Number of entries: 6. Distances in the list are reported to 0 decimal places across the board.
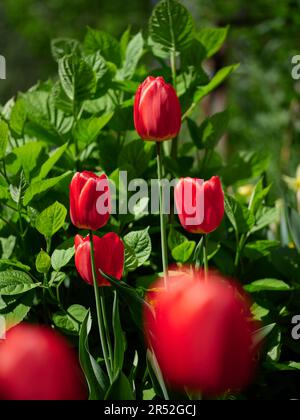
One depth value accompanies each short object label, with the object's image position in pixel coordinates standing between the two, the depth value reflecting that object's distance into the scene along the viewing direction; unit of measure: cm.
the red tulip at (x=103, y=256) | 158
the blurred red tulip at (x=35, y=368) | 94
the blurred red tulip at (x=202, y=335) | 100
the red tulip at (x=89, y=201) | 157
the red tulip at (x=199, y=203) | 159
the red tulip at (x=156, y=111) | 161
